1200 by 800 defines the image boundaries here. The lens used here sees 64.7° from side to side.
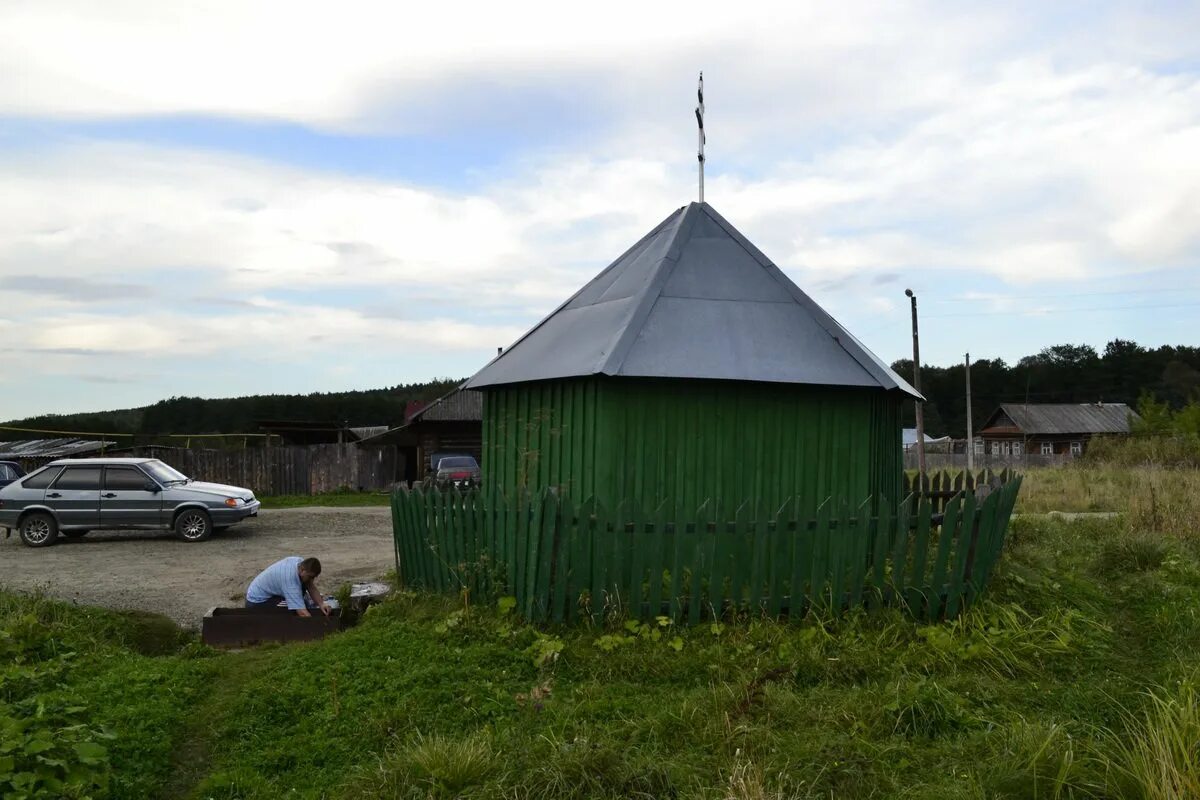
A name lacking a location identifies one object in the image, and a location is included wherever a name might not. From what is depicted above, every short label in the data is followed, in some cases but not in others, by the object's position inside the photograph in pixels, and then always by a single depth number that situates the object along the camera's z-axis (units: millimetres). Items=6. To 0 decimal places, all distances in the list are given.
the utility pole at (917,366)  26800
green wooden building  8852
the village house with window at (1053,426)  69750
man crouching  9062
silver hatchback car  16594
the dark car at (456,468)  27203
